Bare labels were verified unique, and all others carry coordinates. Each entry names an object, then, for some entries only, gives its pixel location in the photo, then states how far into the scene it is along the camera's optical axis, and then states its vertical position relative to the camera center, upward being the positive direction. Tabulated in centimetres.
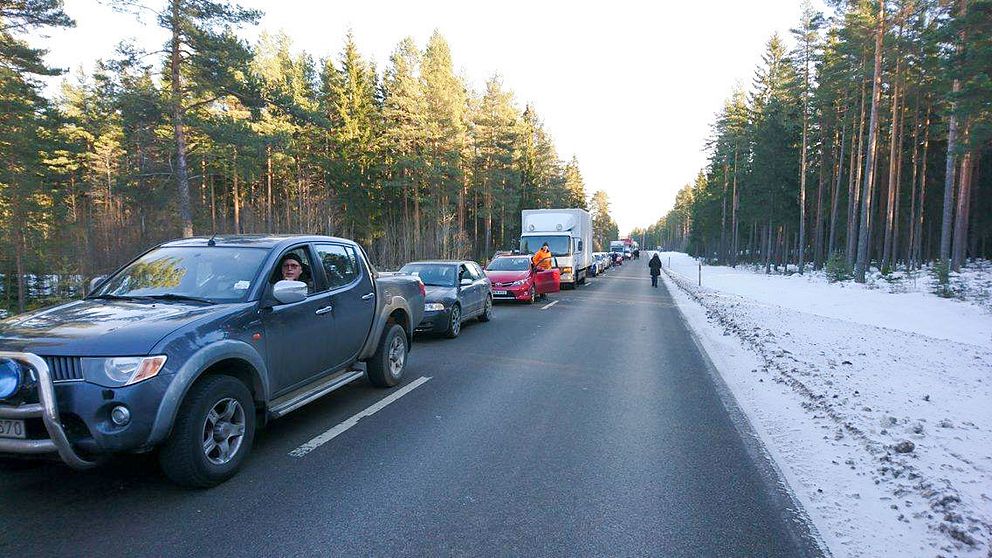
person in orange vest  2109 -67
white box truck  2602 +37
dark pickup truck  339 -83
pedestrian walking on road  2917 -139
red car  1867 -133
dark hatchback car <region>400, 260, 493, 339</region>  1125 -119
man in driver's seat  524 -28
